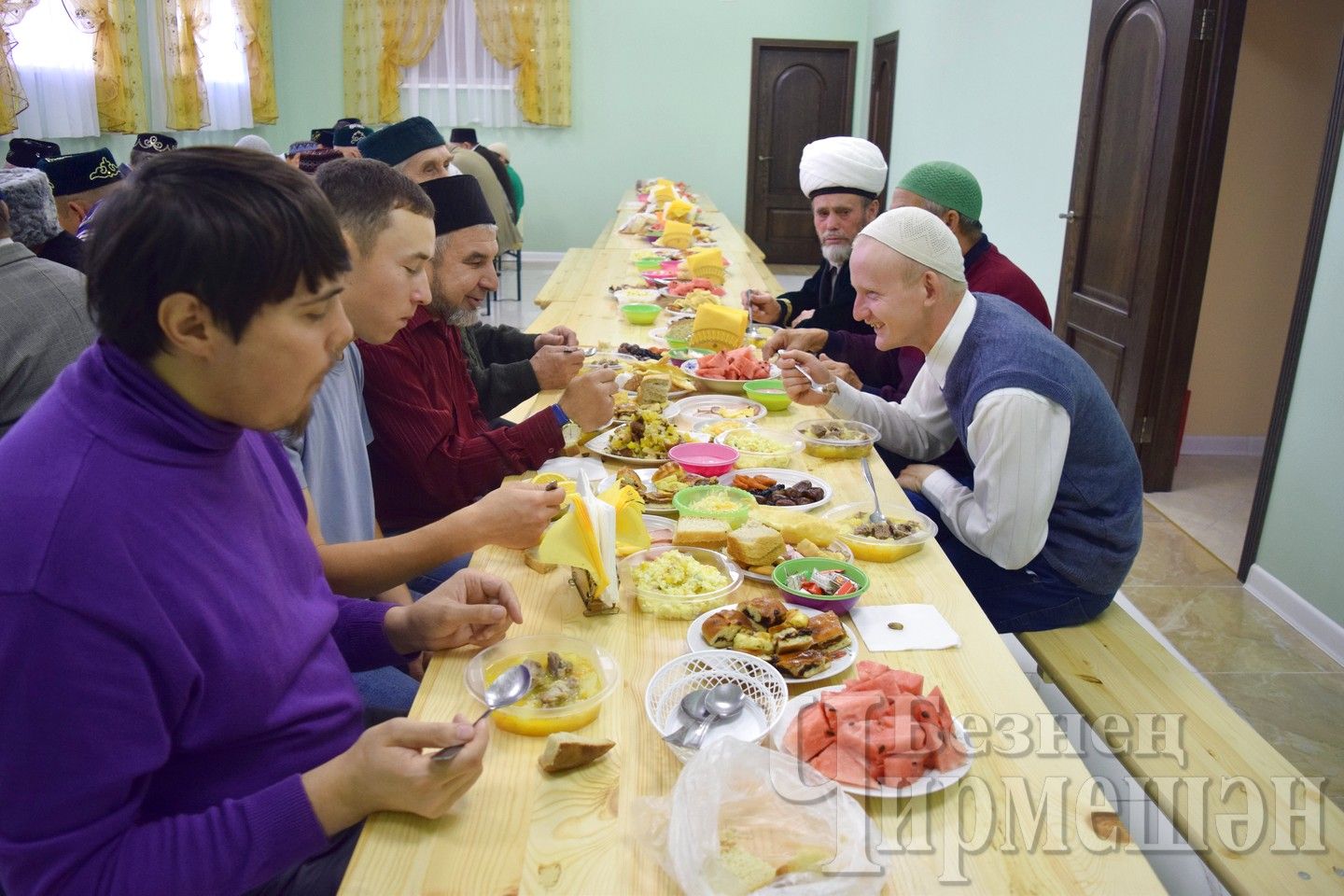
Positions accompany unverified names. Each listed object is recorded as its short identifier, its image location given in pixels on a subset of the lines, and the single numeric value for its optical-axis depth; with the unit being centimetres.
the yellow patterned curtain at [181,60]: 814
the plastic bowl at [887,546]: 176
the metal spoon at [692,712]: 122
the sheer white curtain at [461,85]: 1045
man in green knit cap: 300
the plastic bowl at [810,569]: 156
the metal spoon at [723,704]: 124
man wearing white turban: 371
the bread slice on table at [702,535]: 175
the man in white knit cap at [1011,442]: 197
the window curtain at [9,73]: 622
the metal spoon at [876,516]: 186
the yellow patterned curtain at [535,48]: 1028
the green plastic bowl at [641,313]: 376
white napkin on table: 148
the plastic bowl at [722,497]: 185
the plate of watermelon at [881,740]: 114
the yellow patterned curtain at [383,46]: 1023
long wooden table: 103
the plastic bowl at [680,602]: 155
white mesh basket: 127
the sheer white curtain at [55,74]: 661
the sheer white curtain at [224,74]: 881
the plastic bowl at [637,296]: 415
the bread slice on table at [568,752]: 117
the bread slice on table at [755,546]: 168
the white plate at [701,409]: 264
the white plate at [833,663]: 138
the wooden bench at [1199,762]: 145
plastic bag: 100
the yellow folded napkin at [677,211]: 644
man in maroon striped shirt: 220
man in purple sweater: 90
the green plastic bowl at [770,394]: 275
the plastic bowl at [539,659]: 126
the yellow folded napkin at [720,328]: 319
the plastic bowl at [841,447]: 233
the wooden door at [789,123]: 1080
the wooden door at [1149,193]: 392
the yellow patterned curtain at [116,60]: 709
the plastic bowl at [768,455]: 227
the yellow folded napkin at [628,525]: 173
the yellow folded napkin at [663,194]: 750
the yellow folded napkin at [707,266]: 453
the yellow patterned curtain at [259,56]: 945
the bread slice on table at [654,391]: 267
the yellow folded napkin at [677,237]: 573
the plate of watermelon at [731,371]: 289
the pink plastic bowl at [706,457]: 217
